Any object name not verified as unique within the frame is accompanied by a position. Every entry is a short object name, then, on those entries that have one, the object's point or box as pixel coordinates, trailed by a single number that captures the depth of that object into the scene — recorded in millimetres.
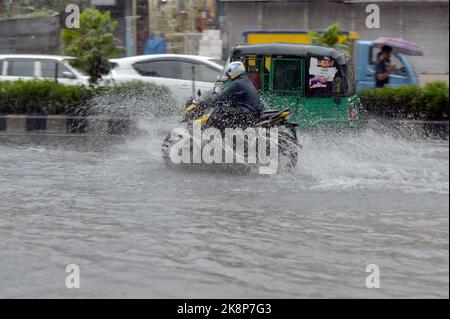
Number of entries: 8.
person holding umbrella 16125
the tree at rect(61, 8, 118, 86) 15172
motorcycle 9969
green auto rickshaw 12750
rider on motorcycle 10086
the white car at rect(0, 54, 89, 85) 16297
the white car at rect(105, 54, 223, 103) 15609
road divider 14438
